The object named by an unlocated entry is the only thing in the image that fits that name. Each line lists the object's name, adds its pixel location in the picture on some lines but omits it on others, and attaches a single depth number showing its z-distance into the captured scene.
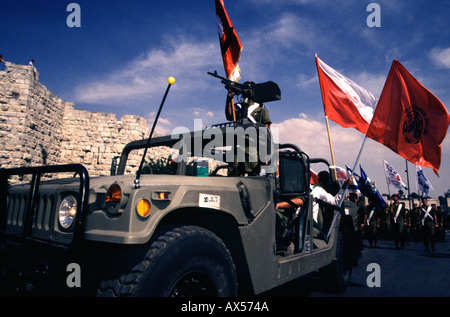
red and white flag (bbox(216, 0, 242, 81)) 5.11
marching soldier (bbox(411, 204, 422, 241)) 14.11
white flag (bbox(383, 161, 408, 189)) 15.55
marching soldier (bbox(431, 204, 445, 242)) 14.03
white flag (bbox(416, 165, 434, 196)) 15.13
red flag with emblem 5.63
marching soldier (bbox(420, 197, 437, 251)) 10.87
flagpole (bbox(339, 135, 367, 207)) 4.54
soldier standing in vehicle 2.94
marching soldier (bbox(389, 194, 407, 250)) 11.62
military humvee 1.73
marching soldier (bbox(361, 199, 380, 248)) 11.71
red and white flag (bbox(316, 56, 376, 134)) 6.37
